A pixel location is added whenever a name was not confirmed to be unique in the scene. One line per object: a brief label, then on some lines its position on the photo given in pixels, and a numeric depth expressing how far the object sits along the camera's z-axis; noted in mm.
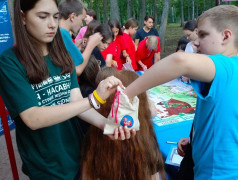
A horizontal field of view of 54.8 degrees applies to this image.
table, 1910
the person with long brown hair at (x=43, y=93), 1053
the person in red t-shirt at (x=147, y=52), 4406
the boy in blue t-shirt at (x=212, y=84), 795
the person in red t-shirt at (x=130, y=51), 4411
